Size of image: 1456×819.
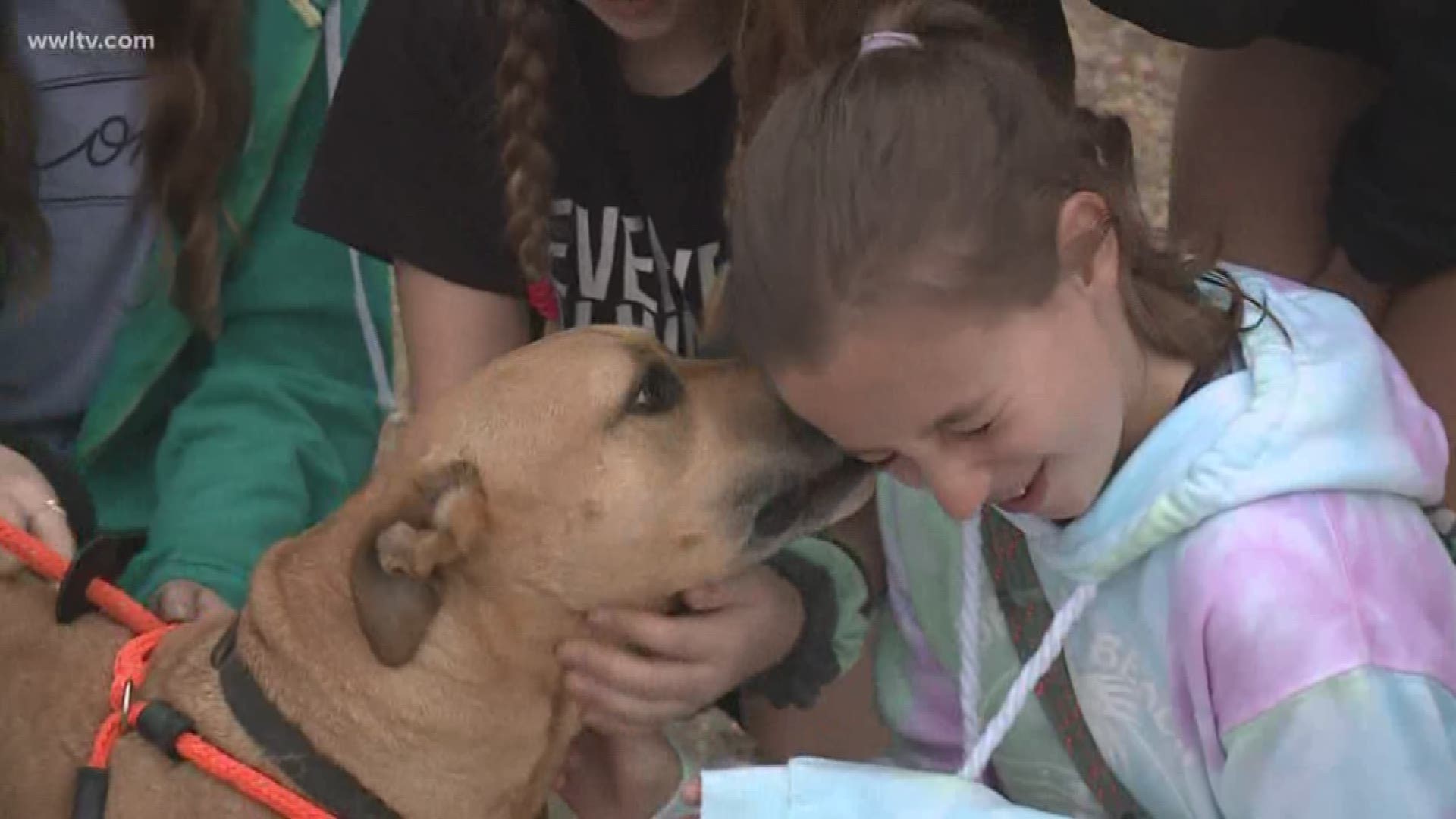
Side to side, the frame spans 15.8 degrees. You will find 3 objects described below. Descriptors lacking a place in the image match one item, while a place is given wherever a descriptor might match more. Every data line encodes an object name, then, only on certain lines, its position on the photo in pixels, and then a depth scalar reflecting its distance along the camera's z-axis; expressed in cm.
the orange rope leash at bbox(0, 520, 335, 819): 236
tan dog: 236
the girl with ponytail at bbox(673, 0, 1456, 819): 224
